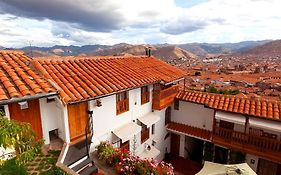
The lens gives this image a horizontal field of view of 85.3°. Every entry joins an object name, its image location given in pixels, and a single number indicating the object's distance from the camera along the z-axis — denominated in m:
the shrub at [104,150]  7.85
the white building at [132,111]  6.89
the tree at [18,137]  2.88
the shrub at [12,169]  5.58
